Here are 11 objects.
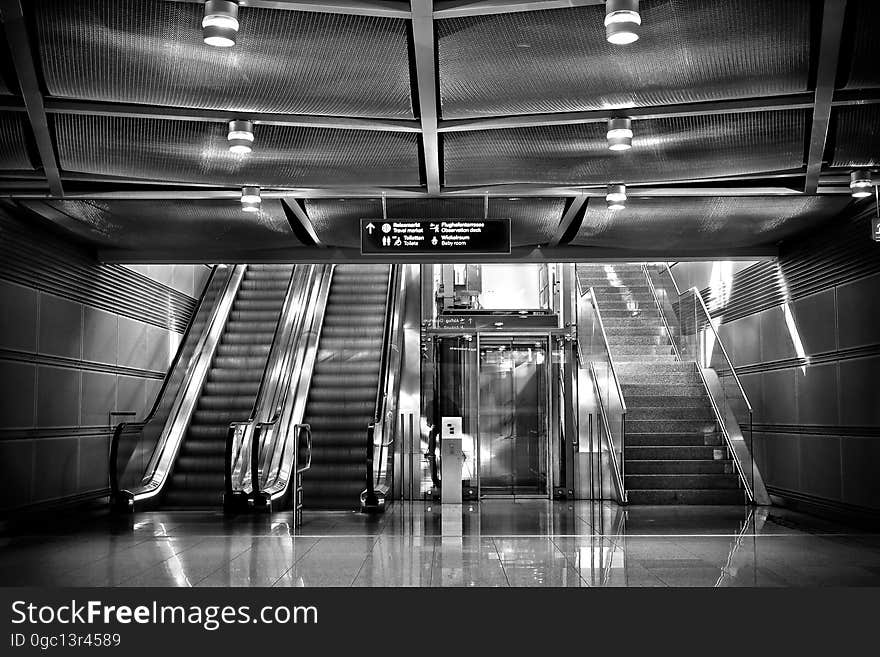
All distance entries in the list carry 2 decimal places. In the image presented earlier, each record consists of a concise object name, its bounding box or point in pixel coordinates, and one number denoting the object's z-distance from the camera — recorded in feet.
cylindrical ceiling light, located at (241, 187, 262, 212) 26.53
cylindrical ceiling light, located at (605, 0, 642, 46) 15.92
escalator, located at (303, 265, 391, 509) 36.35
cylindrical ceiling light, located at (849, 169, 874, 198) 24.79
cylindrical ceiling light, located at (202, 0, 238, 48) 16.11
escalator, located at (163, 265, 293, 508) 35.60
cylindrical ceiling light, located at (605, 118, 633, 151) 21.53
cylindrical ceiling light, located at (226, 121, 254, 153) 21.58
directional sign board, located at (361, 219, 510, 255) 28.48
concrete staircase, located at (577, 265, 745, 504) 37.68
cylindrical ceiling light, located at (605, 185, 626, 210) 26.18
